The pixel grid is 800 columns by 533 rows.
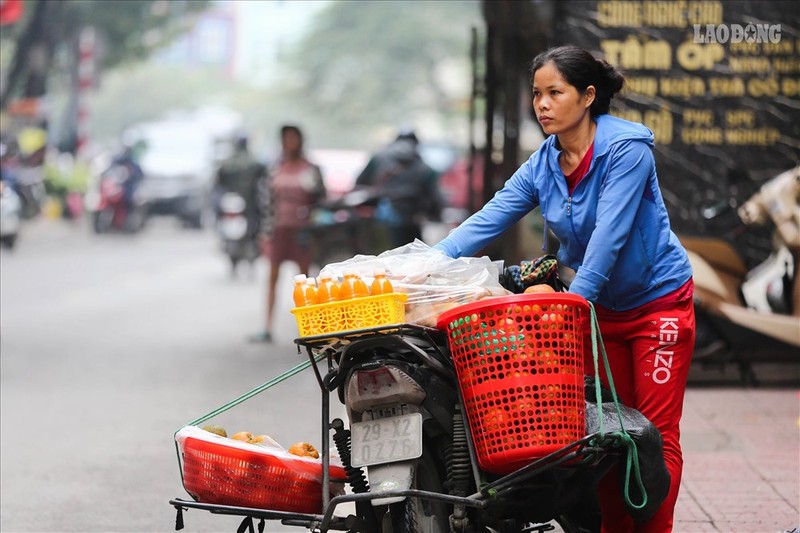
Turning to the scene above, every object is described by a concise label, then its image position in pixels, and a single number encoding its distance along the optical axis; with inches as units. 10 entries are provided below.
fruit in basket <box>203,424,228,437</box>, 347.6
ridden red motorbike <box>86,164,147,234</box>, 2378.2
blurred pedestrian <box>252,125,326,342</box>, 987.9
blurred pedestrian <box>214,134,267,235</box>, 1547.7
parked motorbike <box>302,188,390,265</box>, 1084.5
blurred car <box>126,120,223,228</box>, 2783.0
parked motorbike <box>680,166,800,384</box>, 724.0
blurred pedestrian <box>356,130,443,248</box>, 1080.8
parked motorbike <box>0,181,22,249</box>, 1800.0
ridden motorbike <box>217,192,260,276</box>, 1572.3
